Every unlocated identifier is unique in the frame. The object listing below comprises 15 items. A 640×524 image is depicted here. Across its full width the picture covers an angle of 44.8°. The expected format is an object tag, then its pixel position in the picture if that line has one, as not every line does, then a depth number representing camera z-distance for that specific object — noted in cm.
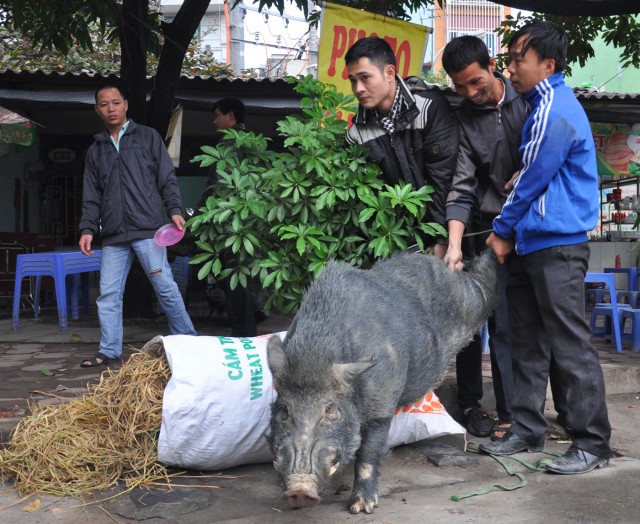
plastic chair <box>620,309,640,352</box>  704
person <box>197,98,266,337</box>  601
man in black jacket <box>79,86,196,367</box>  558
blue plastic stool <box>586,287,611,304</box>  925
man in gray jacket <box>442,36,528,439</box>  390
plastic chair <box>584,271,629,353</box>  698
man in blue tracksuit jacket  364
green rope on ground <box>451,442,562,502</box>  340
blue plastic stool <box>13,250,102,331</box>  784
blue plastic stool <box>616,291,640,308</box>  911
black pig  288
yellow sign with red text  661
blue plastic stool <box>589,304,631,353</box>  736
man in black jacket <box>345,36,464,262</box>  393
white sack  356
